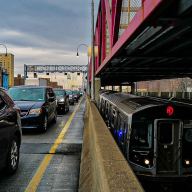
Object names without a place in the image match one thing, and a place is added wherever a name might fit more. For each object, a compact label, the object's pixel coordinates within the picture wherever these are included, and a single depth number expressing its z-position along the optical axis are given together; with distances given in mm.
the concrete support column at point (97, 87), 35359
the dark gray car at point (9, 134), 7371
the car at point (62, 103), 29141
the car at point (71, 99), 47444
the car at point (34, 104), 15328
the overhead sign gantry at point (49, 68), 129250
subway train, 7918
